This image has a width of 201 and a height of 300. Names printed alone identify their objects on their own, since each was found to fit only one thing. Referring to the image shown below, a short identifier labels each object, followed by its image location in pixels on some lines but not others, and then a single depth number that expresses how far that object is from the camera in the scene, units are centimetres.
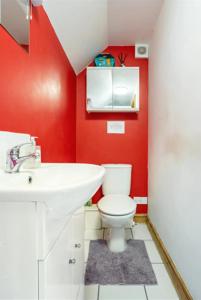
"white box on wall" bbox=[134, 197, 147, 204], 253
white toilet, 166
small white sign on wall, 255
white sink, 47
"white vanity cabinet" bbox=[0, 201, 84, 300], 50
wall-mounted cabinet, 242
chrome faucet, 78
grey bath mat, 143
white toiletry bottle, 100
